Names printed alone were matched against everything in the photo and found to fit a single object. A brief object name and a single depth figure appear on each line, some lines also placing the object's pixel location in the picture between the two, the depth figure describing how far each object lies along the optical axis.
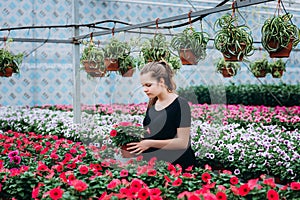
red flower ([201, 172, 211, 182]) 2.60
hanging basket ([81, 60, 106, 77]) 5.38
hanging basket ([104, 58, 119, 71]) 4.79
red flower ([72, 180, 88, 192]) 2.21
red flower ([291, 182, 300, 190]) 2.28
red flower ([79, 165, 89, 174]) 2.77
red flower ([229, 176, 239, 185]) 2.46
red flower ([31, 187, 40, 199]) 2.31
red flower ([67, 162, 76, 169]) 3.08
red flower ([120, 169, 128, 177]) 2.68
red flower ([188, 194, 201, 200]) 1.99
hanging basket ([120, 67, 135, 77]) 3.11
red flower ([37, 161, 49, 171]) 2.90
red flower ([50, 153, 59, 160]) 3.47
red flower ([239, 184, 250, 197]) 2.18
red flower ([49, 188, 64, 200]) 2.15
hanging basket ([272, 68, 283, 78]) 8.91
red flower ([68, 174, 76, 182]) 2.56
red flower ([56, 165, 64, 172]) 2.97
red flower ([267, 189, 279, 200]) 2.10
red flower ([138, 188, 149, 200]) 2.16
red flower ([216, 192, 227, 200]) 2.11
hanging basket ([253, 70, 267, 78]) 8.87
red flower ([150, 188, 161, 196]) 2.21
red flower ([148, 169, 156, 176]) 2.69
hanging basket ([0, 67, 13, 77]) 6.14
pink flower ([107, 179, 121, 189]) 2.34
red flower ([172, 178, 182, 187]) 2.44
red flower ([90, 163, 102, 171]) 3.03
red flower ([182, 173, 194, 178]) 2.68
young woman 2.77
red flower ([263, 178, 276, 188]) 2.31
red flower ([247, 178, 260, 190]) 2.23
